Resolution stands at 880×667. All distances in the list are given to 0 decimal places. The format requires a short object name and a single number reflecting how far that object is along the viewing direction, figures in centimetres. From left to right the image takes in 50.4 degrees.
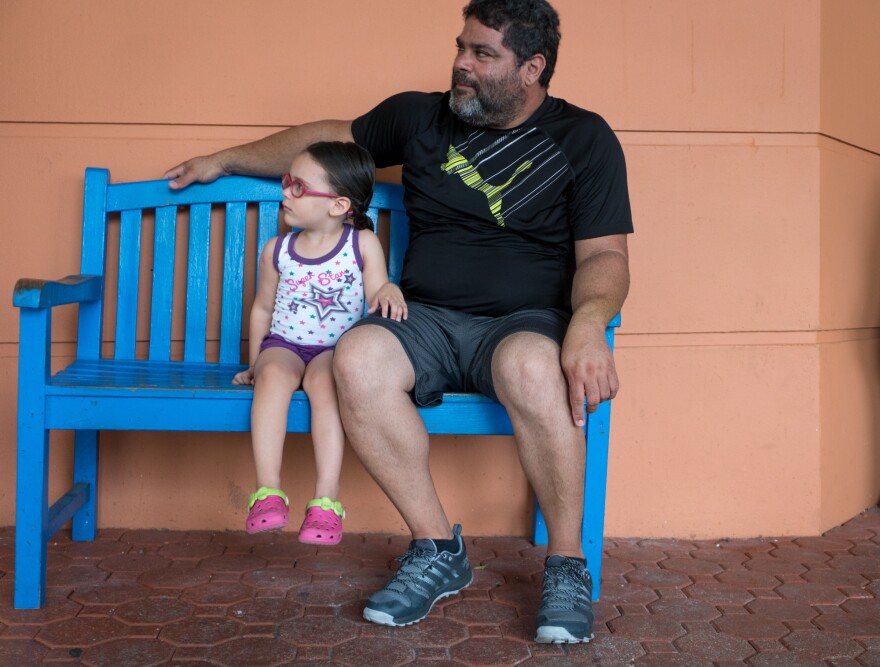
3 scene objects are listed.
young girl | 280
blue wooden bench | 254
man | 245
